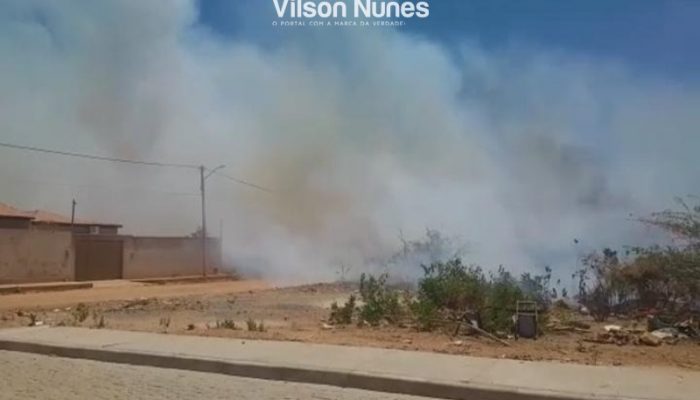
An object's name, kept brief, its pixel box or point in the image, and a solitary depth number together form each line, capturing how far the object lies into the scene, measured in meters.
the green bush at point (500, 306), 11.92
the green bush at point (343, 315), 13.80
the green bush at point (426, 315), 12.46
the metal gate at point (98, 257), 36.34
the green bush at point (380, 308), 13.62
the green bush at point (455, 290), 13.13
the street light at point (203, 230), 43.94
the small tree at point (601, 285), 15.27
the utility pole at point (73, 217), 41.75
